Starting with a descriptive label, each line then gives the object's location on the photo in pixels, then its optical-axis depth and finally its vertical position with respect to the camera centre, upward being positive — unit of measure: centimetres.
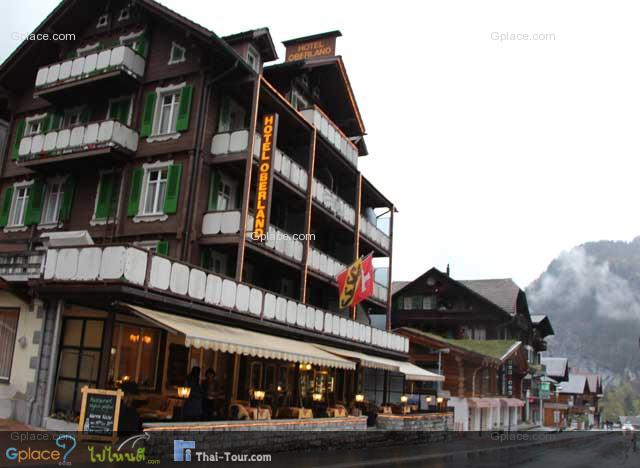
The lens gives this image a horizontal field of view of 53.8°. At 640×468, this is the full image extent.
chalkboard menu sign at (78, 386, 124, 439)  1534 -120
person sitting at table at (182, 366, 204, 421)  1741 -90
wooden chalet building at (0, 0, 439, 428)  1903 +613
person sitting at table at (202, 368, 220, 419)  1856 -92
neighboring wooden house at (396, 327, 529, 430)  4306 +114
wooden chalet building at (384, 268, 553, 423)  5912 +721
